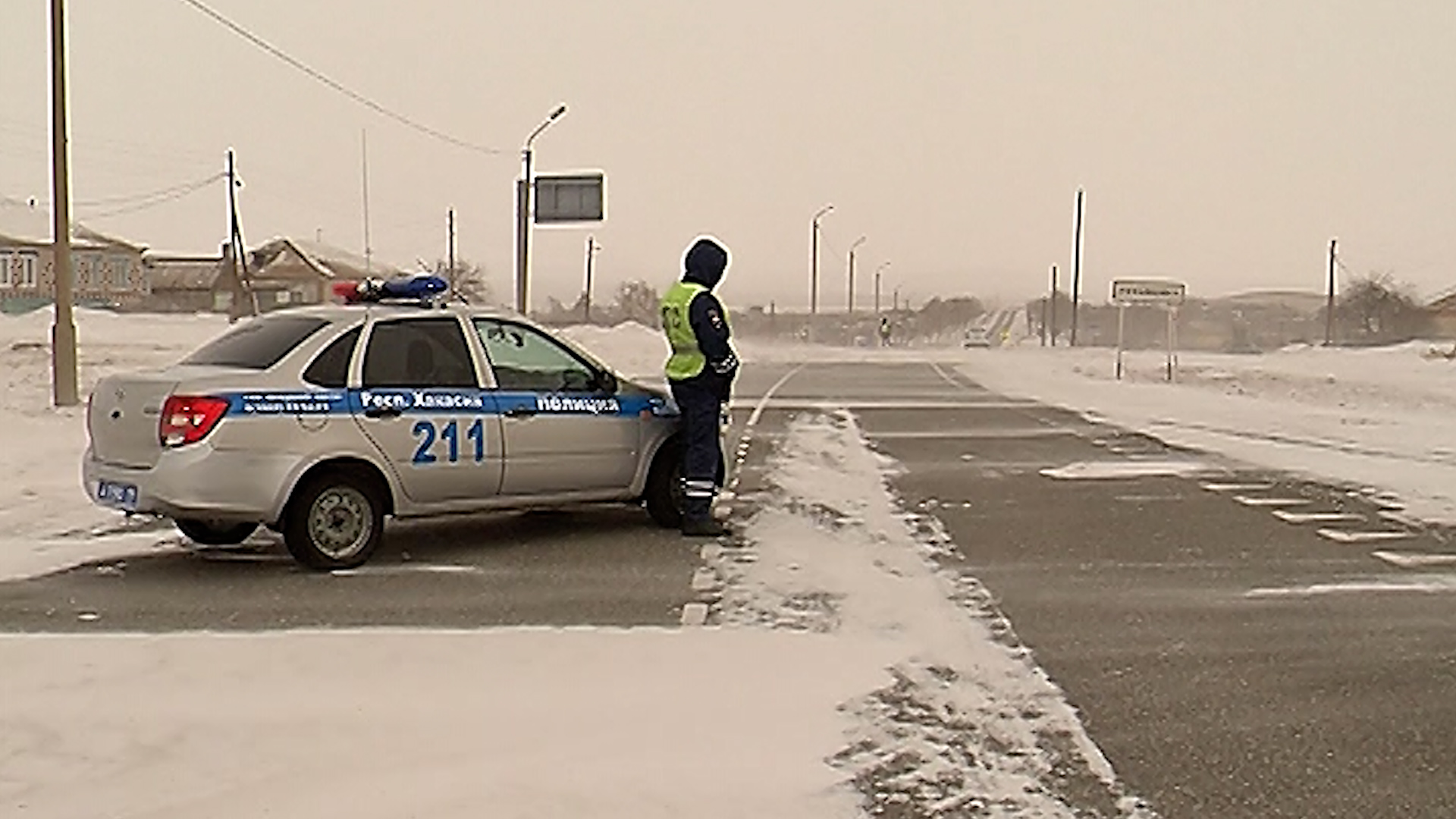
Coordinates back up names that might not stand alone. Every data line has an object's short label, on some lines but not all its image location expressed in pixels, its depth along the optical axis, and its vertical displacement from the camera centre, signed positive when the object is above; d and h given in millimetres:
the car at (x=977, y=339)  81250 -1613
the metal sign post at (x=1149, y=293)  35188 +512
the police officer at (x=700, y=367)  9422 -403
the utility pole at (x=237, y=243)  58031 +2161
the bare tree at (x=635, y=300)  108656 +282
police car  7906 -742
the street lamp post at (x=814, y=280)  78706 +1492
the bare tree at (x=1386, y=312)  94875 +446
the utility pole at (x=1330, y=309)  81938 +453
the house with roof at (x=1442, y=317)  92812 +170
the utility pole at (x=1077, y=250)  70125 +2983
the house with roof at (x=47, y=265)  78625 +1562
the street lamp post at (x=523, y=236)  35531 +1608
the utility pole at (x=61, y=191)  17000 +1178
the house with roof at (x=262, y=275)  86750 +1393
